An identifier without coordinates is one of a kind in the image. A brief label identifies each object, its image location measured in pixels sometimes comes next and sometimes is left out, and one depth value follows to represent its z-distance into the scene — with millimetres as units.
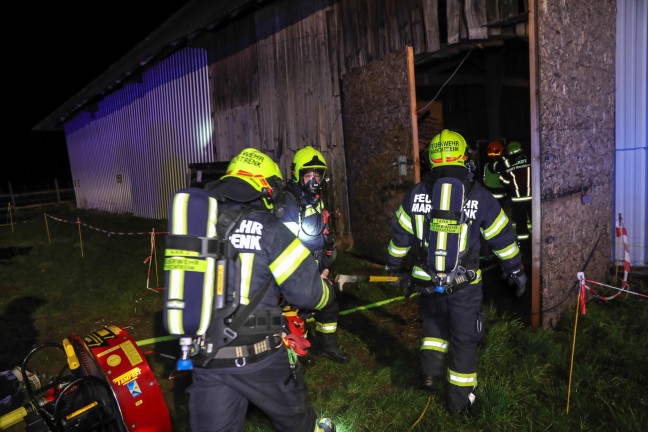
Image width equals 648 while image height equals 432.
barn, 4863
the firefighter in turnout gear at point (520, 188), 7523
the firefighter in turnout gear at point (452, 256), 3271
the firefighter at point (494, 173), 8273
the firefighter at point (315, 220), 4523
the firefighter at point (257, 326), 2441
